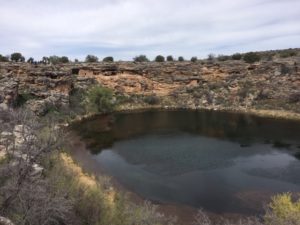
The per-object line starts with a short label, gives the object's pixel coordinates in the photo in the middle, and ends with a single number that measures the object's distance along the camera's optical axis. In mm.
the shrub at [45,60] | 62021
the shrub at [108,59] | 68760
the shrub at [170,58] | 71102
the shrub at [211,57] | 70893
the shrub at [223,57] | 65366
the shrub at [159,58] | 68719
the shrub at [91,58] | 67963
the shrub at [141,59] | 69758
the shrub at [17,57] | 63789
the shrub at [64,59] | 65703
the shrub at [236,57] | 65220
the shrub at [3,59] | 58076
